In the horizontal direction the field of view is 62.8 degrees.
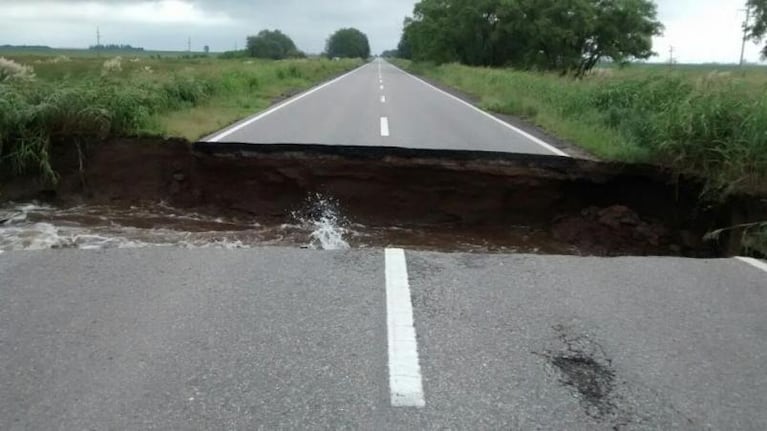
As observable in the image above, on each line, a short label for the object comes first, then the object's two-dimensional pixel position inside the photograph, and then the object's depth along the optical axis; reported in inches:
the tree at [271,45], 5113.2
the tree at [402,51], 5885.8
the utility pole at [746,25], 1813.9
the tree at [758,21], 1772.9
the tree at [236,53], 4276.6
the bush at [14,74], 408.8
